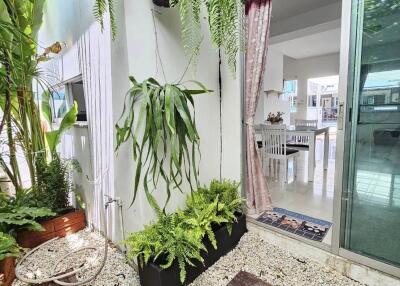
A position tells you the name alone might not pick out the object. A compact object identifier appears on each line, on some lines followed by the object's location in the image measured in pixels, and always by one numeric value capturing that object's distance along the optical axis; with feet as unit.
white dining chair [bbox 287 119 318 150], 13.46
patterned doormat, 6.10
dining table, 10.89
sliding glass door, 4.41
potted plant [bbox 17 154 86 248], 6.69
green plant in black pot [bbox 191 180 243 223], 6.01
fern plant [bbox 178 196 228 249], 5.27
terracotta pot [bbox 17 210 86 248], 6.49
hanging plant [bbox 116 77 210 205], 4.34
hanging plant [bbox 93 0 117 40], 3.81
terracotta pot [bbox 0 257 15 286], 4.86
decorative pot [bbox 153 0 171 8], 5.02
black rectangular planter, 4.47
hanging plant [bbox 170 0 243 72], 3.89
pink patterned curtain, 6.23
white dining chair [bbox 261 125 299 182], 10.62
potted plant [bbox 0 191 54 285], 4.81
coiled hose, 5.02
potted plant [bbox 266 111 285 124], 13.35
